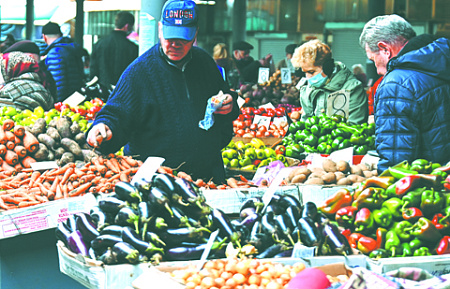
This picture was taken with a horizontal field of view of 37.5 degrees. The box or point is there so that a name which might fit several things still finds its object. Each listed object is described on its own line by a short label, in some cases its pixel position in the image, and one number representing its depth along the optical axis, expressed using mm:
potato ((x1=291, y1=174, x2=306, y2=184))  4715
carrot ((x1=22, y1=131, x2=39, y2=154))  4805
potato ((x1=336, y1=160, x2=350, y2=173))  5008
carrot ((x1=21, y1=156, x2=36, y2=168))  4734
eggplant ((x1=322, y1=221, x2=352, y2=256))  2924
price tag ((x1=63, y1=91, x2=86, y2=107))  7594
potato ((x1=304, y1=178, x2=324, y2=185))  4562
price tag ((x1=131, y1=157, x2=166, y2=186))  3248
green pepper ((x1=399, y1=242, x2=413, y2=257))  3123
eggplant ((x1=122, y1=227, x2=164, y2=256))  2832
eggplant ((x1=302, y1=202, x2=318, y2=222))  3111
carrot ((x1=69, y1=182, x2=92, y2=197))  4199
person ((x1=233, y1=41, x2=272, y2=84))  11297
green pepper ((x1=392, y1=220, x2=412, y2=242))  3152
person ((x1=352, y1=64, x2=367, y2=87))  13195
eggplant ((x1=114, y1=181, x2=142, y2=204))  3082
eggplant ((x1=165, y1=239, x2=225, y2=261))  2861
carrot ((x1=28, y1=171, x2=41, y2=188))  4376
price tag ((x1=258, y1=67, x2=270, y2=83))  10500
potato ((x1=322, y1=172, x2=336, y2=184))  4660
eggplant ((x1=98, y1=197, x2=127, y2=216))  3083
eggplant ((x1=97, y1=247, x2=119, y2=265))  2795
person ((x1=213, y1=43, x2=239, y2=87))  11445
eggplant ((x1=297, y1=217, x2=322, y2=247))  2910
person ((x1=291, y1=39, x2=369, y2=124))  6926
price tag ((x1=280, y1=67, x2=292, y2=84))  10153
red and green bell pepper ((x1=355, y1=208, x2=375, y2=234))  3240
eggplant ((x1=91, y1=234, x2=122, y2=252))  2885
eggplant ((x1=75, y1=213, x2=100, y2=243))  3008
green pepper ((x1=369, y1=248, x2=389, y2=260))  3061
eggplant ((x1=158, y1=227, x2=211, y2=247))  2916
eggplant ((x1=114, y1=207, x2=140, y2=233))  2943
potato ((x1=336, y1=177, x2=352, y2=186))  4671
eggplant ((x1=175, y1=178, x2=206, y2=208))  3055
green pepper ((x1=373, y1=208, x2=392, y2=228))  3229
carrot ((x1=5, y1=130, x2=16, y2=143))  4801
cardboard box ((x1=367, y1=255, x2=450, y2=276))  2871
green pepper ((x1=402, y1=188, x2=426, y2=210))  3266
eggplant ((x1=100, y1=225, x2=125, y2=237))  2928
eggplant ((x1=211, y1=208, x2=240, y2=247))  2934
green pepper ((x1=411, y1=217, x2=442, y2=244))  3120
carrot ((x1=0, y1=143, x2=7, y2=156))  4715
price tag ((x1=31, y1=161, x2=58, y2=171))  4586
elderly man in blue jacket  3859
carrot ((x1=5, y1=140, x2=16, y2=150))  4762
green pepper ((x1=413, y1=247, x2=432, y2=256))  3104
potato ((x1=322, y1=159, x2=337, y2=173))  4984
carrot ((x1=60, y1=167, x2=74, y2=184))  4348
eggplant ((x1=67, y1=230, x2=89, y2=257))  2963
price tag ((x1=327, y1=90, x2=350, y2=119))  6902
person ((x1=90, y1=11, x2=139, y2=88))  9562
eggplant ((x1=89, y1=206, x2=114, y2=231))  3040
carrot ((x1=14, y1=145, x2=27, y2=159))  4746
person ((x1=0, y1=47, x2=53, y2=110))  7082
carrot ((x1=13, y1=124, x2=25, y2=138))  4898
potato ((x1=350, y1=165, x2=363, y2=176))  5047
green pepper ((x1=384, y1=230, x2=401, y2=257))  3109
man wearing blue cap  4270
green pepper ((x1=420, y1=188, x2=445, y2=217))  3242
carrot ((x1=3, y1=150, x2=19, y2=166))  4695
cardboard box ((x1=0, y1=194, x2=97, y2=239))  3678
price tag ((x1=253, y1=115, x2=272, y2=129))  8016
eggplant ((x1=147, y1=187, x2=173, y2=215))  2974
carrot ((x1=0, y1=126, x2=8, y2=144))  4782
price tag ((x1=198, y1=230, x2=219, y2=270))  2754
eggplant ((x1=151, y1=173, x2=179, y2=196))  3049
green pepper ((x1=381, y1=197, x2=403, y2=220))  3256
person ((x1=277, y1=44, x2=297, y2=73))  13258
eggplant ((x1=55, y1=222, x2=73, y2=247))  3082
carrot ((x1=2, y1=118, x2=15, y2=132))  4914
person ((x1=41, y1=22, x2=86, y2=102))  9203
